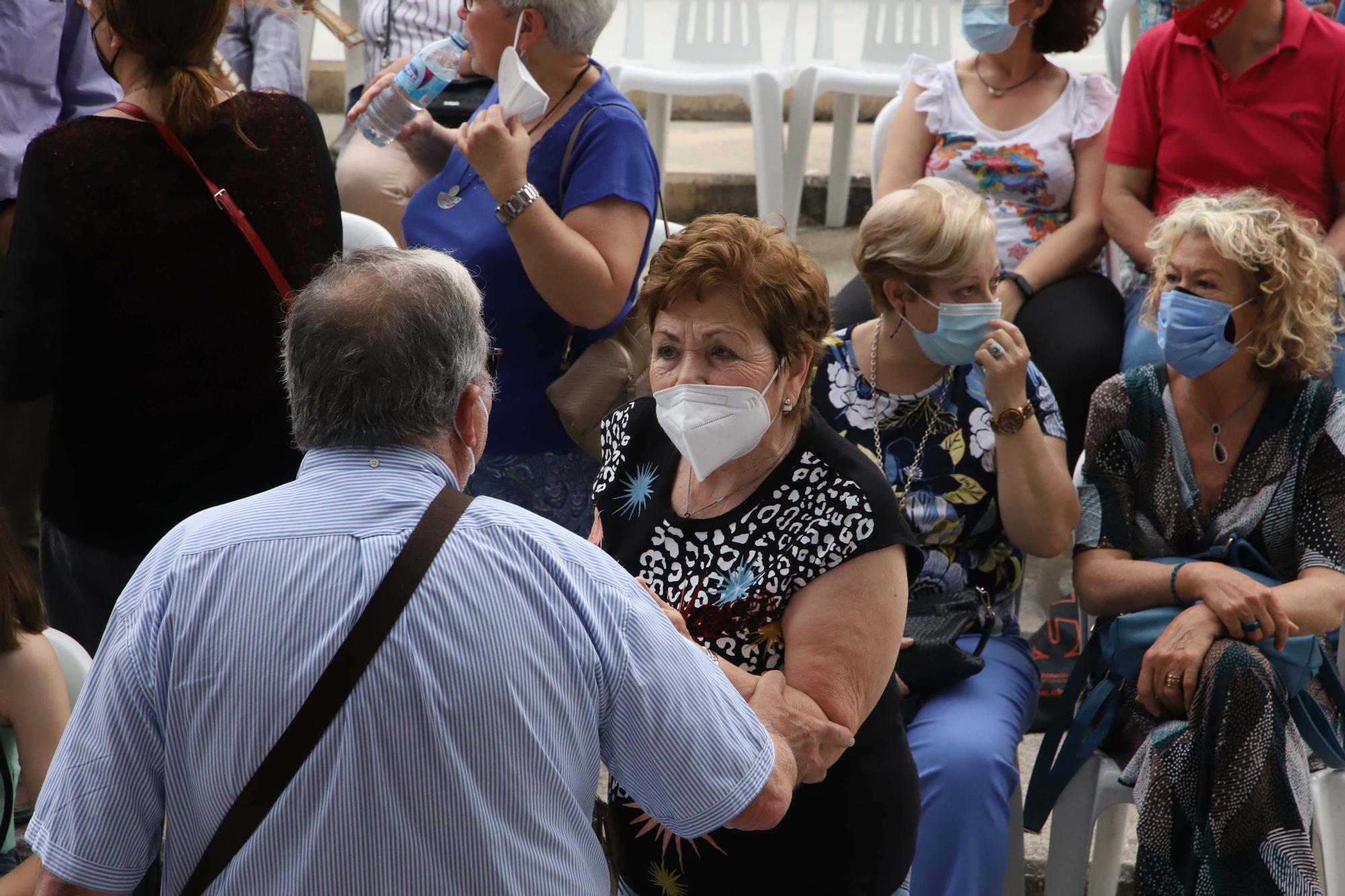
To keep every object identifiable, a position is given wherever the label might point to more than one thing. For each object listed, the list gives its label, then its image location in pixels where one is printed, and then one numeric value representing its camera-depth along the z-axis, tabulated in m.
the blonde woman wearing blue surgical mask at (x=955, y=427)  4.89
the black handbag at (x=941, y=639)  4.73
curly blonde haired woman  4.56
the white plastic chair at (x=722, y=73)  9.99
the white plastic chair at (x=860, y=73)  10.26
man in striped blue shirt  2.57
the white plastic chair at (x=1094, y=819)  4.96
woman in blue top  5.00
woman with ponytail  4.17
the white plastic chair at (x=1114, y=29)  9.21
